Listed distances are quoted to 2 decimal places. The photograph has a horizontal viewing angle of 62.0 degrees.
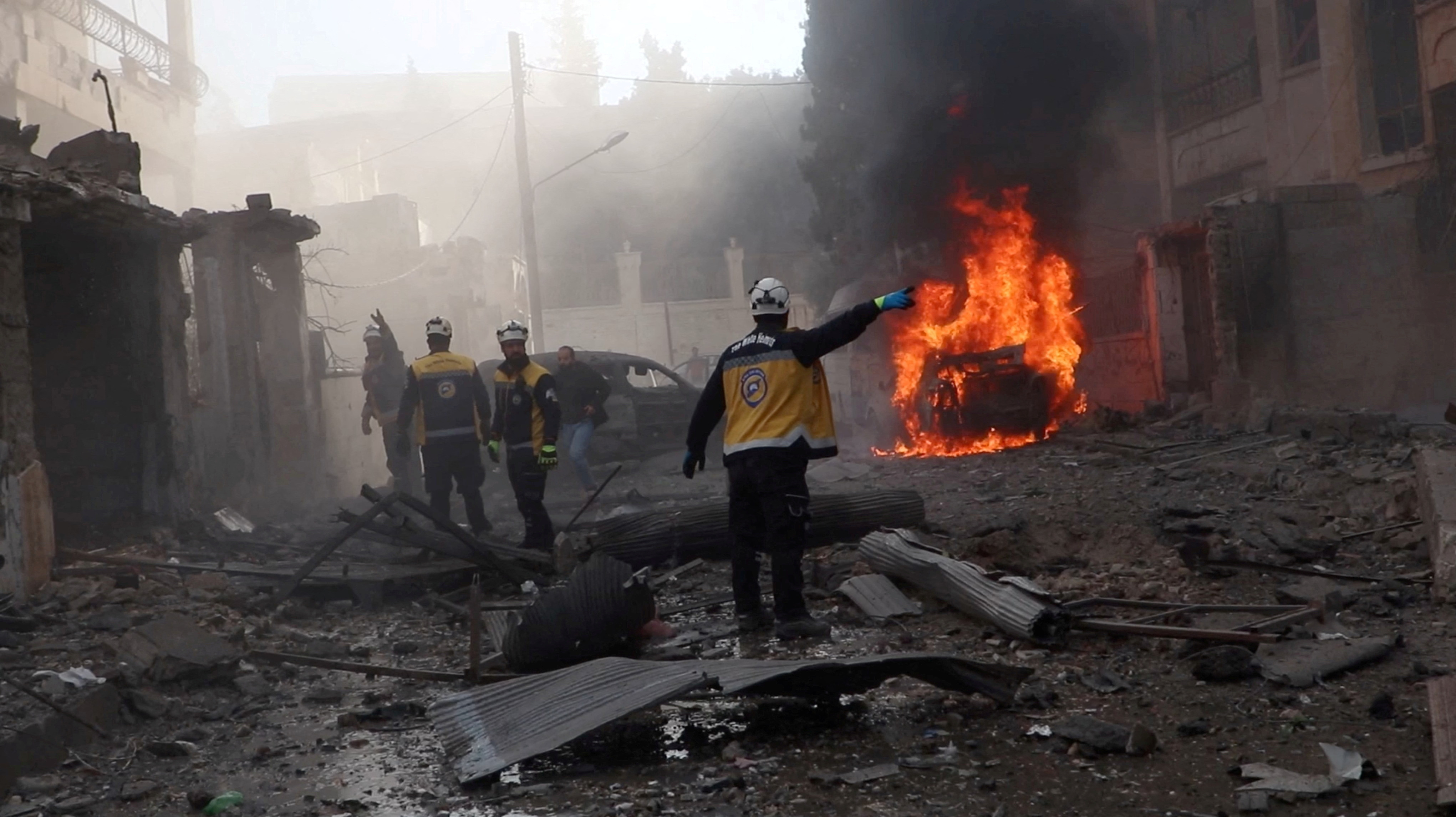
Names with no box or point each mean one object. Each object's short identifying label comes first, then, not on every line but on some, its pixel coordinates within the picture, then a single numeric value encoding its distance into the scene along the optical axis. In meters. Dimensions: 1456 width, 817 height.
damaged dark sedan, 15.40
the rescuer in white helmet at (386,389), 12.31
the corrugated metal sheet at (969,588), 5.21
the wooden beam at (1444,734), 3.27
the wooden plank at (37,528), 7.12
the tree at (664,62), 62.09
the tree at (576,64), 66.25
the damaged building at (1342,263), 15.78
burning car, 16.12
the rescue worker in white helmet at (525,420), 8.91
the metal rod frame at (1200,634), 4.72
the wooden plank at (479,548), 7.73
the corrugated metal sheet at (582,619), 5.39
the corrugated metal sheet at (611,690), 4.11
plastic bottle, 3.98
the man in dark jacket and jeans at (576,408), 11.63
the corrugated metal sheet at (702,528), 7.94
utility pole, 24.03
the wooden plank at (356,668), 5.48
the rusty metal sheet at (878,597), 6.31
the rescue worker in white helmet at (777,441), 6.03
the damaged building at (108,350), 9.36
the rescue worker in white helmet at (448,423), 9.73
